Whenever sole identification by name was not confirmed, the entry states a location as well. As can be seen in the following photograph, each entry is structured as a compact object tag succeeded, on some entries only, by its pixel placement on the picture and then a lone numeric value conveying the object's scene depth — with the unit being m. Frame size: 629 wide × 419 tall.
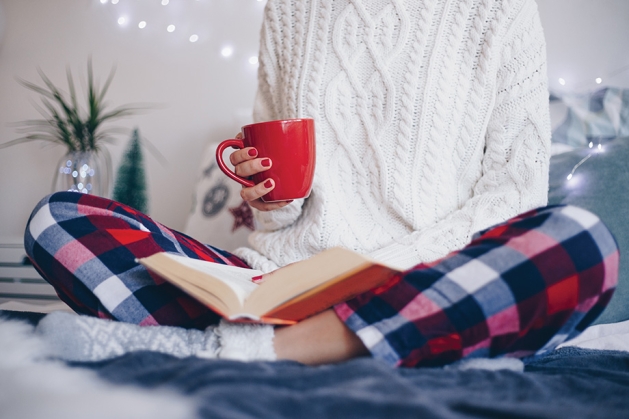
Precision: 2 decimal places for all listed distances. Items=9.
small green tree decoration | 2.10
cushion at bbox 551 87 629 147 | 1.17
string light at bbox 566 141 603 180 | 1.04
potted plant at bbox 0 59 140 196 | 1.94
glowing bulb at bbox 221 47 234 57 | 1.88
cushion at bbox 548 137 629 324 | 0.92
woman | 0.68
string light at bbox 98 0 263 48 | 1.88
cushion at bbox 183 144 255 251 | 1.43
